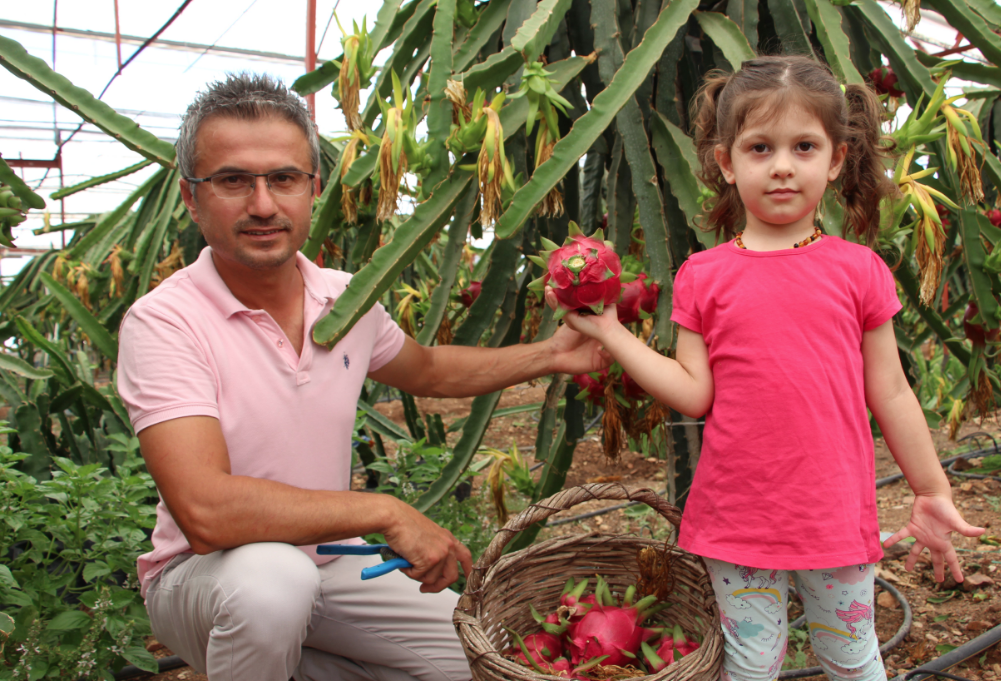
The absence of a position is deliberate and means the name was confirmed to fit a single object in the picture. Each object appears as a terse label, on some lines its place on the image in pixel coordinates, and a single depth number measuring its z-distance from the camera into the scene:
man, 1.09
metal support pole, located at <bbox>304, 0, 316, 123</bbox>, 2.55
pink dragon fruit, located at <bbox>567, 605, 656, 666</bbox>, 1.09
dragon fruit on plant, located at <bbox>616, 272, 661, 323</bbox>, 1.23
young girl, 0.98
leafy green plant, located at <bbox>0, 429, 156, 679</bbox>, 1.37
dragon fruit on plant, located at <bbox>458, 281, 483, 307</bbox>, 1.83
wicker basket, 0.97
